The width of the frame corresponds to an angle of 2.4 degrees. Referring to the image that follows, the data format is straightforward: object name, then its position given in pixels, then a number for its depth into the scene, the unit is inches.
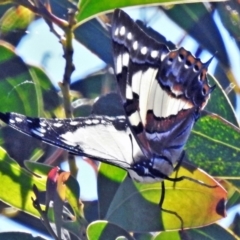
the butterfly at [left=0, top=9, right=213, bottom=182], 59.0
